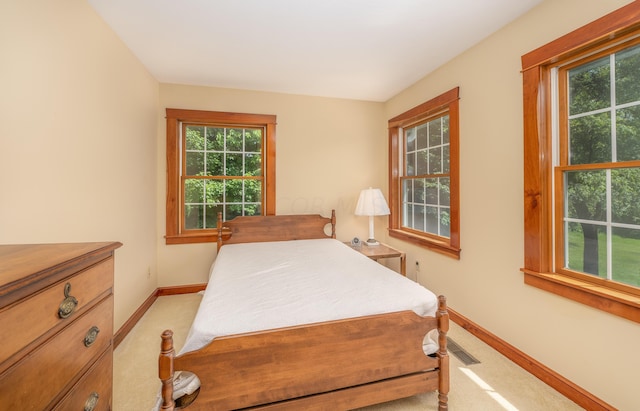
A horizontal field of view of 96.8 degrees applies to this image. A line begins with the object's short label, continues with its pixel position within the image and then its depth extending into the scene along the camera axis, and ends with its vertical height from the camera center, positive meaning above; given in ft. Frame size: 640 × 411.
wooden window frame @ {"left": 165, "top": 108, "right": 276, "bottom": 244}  10.98 +1.83
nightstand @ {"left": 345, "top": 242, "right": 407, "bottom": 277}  10.27 -1.73
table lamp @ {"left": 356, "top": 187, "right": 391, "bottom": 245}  11.39 +0.05
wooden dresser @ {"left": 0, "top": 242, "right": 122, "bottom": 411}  2.28 -1.15
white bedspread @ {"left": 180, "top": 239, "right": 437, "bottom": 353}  4.59 -1.73
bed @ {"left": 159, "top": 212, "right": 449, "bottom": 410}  4.10 -2.29
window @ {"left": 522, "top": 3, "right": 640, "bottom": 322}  5.08 +0.82
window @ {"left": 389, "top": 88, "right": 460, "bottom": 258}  8.98 +1.17
